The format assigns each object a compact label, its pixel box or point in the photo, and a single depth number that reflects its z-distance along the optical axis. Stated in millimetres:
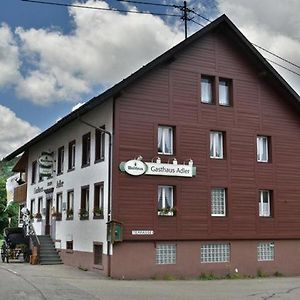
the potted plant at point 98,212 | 16956
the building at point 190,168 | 16417
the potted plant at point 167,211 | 16771
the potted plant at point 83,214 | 18310
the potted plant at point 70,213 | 19794
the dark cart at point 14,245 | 21145
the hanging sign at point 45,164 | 22196
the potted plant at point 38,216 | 23934
